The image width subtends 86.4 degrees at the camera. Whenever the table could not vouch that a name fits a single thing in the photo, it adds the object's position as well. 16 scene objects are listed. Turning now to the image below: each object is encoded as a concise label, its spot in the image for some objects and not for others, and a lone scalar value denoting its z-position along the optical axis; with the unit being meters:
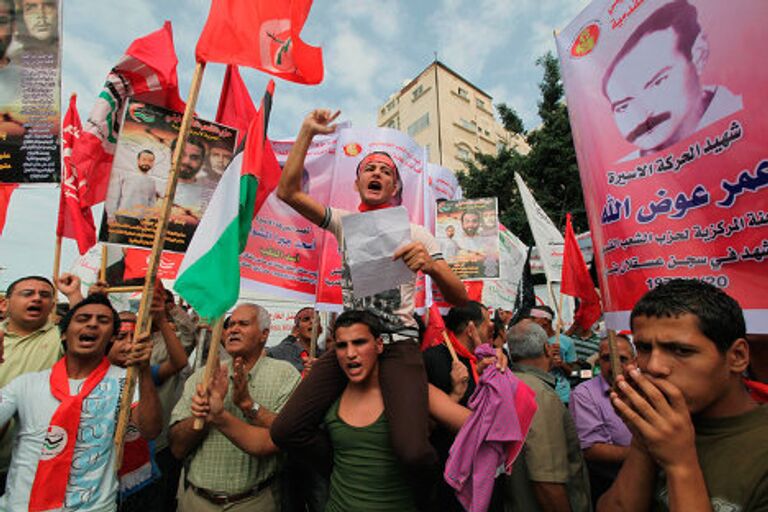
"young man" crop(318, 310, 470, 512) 2.13
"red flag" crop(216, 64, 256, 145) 3.48
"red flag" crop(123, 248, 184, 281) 4.34
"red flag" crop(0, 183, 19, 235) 3.39
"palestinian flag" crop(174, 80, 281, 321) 2.25
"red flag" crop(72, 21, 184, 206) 3.18
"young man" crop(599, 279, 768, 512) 1.07
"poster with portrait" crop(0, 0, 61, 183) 3.24
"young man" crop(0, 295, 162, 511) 2.09
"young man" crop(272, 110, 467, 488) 2.00
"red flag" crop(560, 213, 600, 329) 3.98
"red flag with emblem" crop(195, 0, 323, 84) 2.62
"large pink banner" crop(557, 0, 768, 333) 1.60
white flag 5.98
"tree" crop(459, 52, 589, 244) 15.67
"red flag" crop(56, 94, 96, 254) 3.52
